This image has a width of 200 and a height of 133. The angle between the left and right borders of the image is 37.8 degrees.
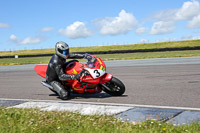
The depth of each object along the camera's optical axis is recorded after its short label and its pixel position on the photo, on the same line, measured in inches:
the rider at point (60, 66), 286.0
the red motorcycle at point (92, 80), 274.4
